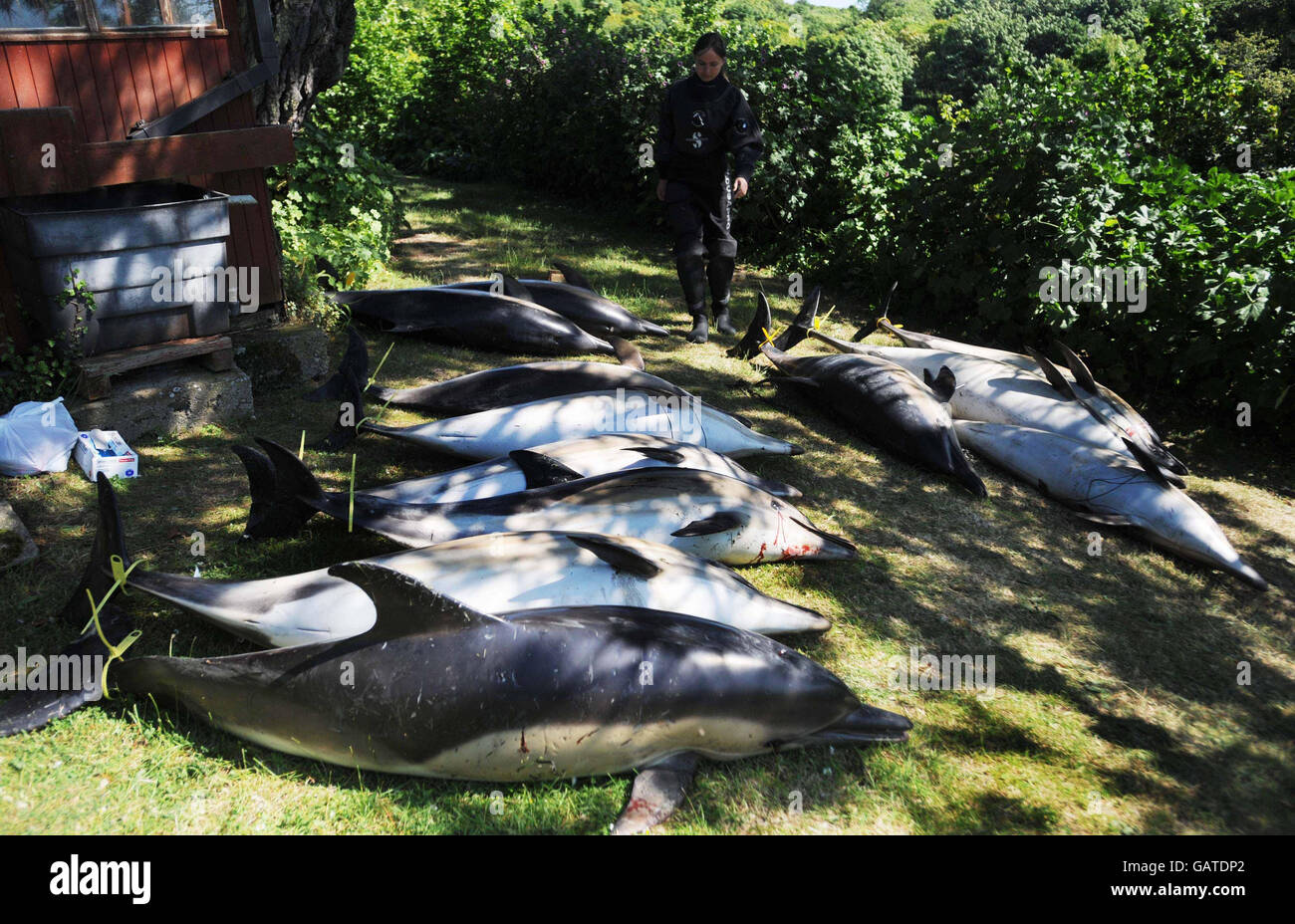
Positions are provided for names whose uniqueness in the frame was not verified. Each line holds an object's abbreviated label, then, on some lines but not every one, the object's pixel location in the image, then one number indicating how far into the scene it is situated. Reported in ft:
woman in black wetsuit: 25.18
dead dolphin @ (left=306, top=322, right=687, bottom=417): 19.94
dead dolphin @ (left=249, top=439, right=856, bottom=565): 13.87
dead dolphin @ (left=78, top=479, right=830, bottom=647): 11.32
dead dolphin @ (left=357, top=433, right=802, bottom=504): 15.23
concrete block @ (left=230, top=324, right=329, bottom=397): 20.44
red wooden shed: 16.63
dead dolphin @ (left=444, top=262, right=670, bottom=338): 25.84
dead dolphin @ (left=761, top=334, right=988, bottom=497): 19.84
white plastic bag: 15.71
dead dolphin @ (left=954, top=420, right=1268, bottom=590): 16.98
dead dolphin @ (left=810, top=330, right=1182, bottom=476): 20.85
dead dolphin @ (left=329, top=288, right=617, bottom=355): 24.08
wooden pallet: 16.79
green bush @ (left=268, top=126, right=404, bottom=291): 24.41
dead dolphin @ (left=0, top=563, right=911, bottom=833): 10.06
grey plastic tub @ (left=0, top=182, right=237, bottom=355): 16.10
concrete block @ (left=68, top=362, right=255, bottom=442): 17.24
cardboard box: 16.08
